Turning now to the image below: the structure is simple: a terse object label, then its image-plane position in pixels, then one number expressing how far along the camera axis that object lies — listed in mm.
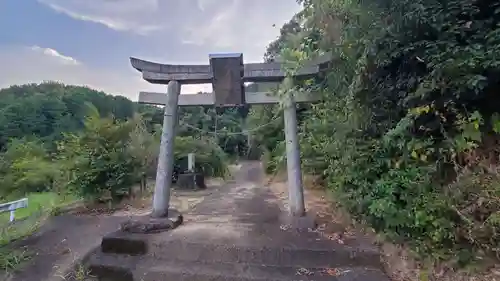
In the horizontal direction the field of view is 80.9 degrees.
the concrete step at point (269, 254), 2777
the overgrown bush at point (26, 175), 7945
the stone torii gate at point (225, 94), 3846
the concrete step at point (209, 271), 2590
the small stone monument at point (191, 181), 7930
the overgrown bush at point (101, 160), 4973
